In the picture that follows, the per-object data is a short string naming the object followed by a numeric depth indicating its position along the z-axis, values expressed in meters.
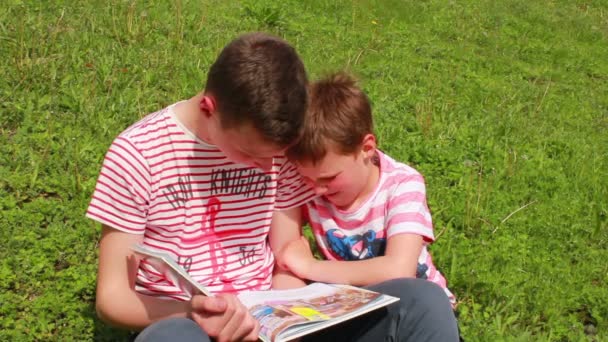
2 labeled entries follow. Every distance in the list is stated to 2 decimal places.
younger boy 2.85
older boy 2.42
